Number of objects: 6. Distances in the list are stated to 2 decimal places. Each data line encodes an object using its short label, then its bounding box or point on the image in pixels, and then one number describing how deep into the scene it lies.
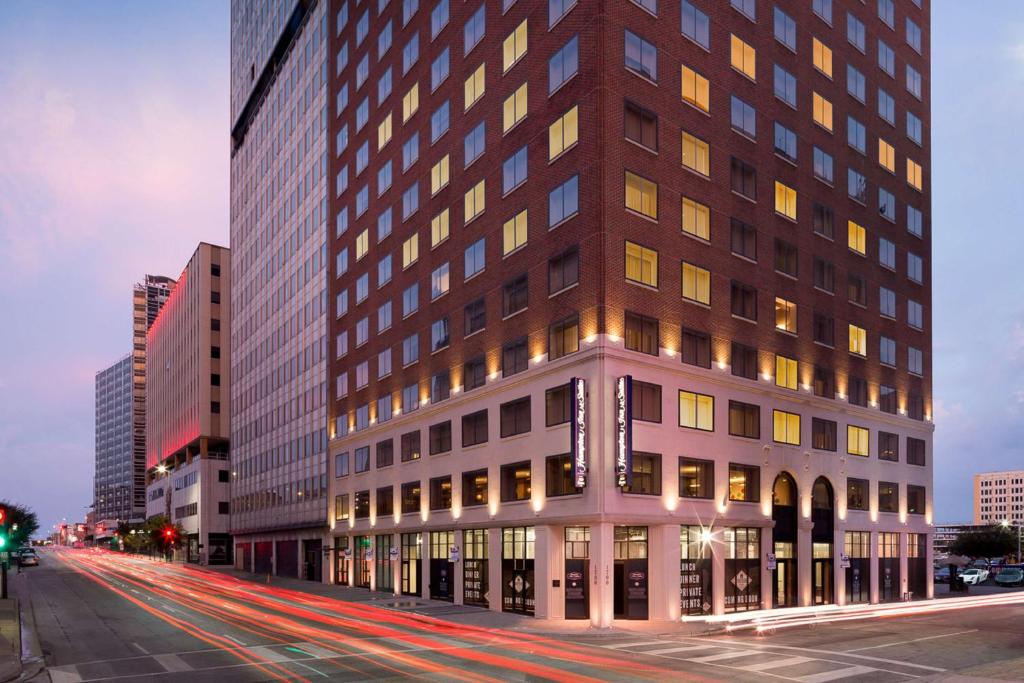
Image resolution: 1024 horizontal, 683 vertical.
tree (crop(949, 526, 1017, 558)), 122.69
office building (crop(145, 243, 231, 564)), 124.50
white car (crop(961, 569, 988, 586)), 85.09
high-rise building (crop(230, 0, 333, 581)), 82.56
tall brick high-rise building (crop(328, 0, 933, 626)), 43.22
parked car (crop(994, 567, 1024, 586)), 81.94
